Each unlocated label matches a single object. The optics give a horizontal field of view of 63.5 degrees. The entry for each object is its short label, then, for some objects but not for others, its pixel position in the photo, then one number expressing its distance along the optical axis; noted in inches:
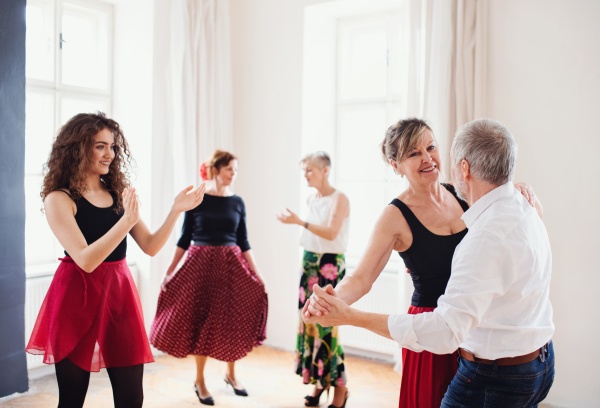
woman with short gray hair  129.0
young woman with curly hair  80.4
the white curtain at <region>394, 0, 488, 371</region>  136.3
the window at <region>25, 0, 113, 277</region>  159.5
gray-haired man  50.1
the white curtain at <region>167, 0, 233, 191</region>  166.6
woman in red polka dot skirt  130.2
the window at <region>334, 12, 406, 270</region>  176.7
